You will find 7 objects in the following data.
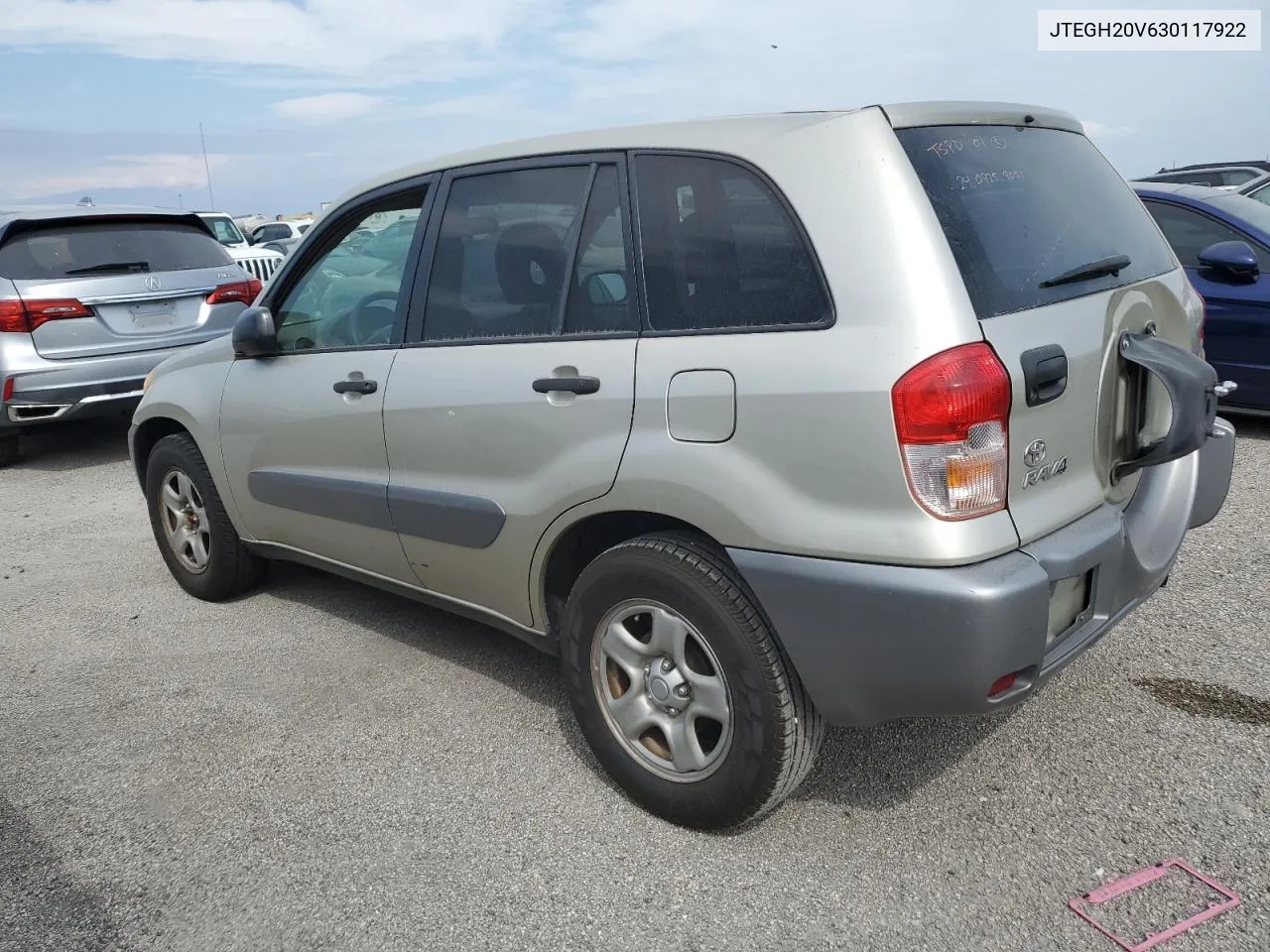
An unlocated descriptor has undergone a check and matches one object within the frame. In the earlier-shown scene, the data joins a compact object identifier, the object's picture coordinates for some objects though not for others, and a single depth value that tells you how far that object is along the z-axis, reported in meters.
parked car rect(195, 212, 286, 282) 15.39
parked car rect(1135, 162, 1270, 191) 12.92
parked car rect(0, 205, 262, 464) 6.96
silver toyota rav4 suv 2.26
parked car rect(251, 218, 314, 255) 21.52
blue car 5.91
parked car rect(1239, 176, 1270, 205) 8.44
